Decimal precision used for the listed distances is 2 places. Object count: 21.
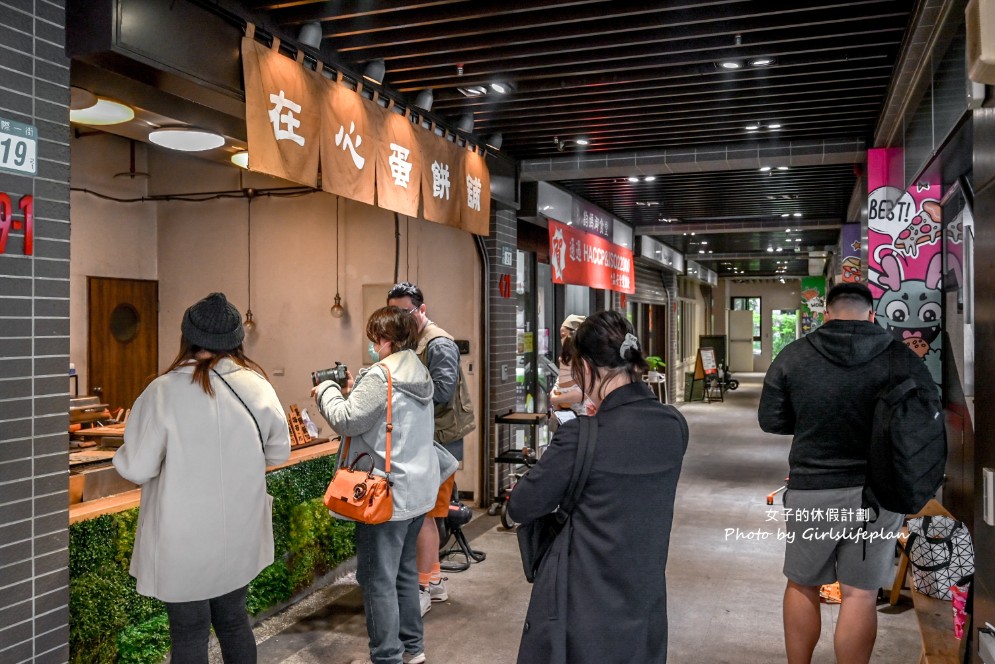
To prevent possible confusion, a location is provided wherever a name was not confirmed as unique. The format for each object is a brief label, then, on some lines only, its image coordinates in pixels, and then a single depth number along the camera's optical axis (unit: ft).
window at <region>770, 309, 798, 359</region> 88.63
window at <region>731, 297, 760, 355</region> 89.40
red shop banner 24.81
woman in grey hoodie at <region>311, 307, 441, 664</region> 10.24
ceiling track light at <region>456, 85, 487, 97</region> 16.05
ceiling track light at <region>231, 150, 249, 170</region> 17.52
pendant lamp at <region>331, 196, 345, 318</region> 21.94
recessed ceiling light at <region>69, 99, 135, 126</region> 13.85
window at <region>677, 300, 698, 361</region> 59.21
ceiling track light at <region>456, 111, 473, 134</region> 17.97
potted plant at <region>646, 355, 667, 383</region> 42.24
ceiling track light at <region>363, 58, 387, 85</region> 14.33
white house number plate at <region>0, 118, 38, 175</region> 7.98
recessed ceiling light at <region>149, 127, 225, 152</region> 15.02
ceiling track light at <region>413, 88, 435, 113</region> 15.98
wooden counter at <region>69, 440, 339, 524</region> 10.07
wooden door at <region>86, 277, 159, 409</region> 21.42
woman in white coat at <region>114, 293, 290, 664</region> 8.22
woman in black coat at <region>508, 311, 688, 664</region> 6.59
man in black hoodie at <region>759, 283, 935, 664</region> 9.52
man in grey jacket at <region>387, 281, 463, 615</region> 13.08
